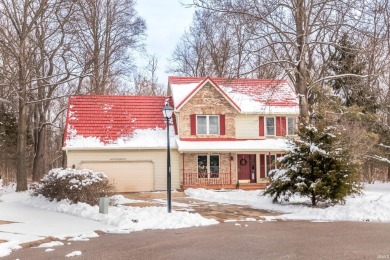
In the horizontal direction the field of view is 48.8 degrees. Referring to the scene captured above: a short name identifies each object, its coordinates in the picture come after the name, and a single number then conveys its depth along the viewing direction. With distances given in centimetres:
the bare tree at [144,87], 4788
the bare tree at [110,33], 3453
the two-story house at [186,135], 2672
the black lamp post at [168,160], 1413
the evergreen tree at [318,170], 1585
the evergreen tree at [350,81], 2089
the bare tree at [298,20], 1927
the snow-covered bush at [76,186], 1602
